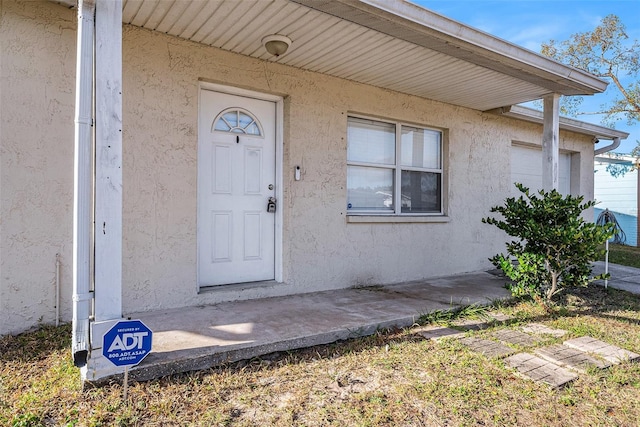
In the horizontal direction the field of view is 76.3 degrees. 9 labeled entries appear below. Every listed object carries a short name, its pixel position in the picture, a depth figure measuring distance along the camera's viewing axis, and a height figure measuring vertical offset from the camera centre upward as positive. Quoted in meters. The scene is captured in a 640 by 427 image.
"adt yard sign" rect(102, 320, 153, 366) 2.25 -0.79
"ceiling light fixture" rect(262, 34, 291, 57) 3.80 +1.53
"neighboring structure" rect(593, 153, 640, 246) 15.61 +0.83
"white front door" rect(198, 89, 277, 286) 4.25 +0.18
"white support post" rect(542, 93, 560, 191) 5.21 +0.83
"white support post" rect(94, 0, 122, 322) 2.42 +0.22
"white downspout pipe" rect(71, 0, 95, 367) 2.45 +0.14
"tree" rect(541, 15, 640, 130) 12.46 +4.78
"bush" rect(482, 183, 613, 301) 4.15 -0.38
